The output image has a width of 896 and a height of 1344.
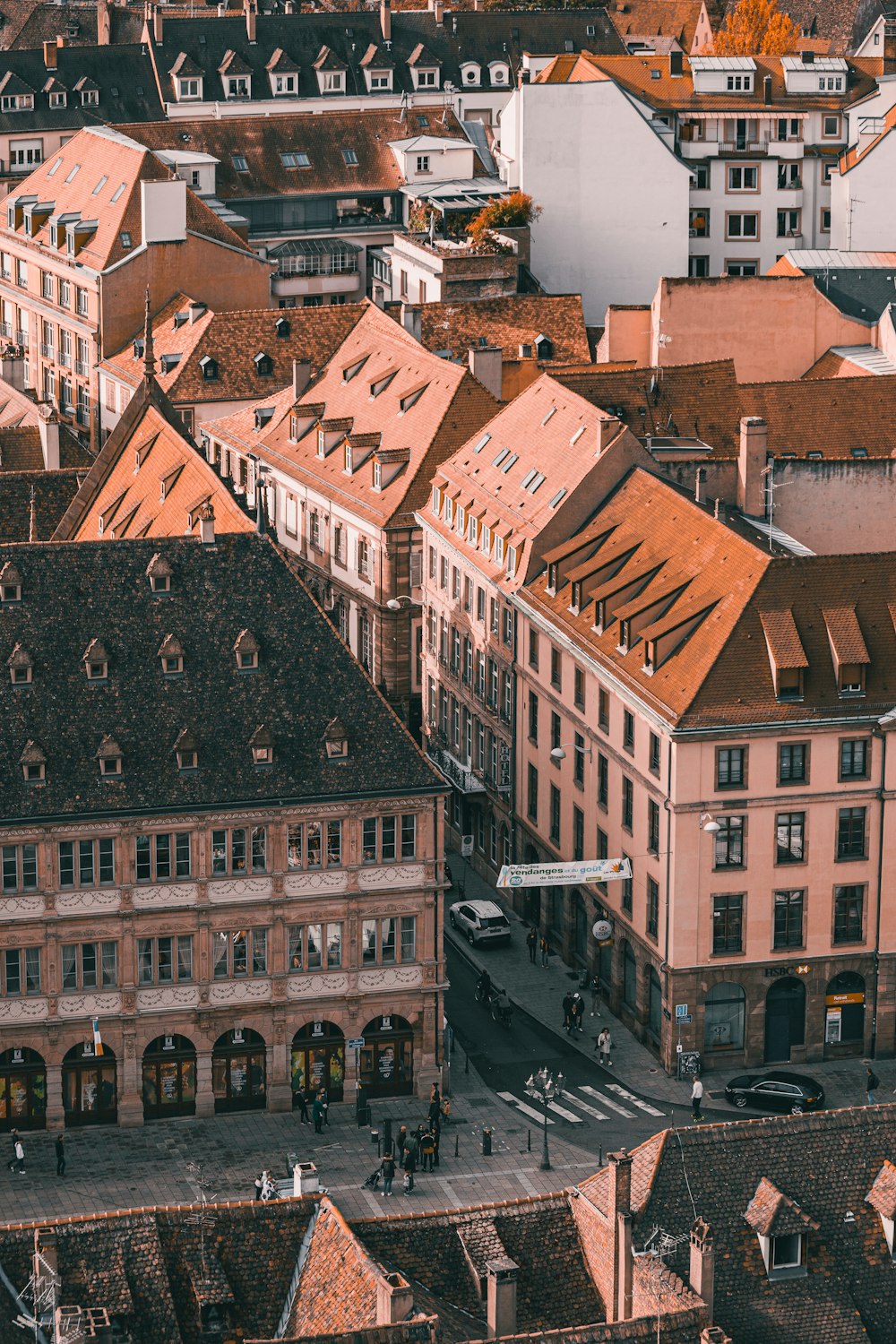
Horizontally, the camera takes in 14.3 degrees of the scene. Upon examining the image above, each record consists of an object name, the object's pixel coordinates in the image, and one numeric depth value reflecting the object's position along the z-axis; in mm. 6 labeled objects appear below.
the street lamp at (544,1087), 153250
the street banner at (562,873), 155500
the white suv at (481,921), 170125
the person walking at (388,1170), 143375
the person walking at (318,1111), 148875
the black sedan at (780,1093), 151375
